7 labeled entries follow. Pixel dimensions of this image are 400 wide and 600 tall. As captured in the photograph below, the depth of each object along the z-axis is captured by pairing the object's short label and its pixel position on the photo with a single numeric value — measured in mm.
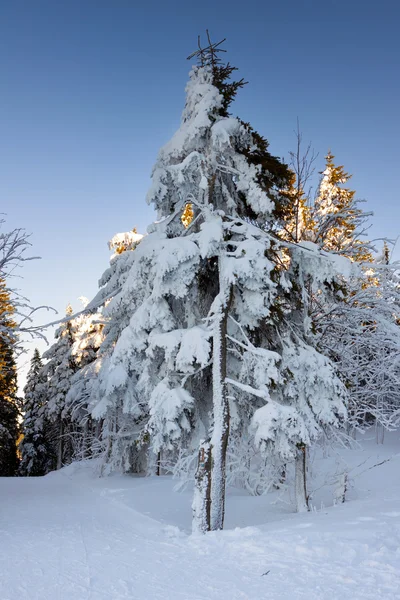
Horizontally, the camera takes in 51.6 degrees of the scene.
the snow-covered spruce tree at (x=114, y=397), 15289
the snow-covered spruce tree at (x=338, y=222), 10974
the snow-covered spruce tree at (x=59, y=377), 26828
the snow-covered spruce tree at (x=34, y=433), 29950
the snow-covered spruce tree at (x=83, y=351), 21262
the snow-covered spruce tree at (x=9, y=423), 26522
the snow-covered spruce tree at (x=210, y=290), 8219
